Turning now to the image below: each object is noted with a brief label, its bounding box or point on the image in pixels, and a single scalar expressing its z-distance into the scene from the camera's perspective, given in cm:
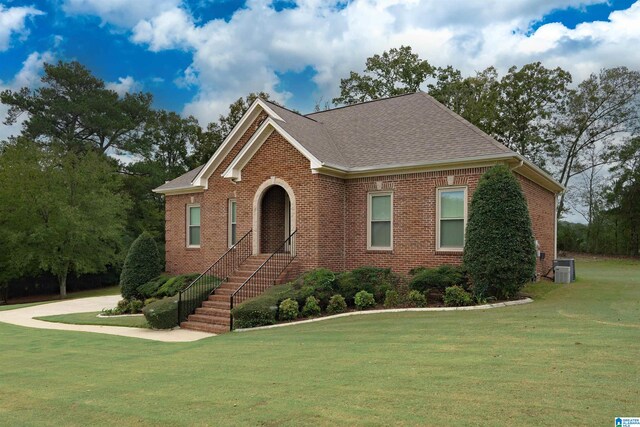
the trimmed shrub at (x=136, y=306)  1559
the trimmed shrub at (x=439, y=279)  1200
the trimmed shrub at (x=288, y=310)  1160
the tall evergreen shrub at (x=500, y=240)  1130
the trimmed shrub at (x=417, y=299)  1179
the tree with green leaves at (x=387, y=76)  3719
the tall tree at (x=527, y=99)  3978
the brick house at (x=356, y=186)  1373
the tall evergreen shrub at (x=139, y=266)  1688
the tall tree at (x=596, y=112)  3922
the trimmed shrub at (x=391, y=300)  1198
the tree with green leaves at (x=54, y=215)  2634
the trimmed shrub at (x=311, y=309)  1182
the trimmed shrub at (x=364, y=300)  1201
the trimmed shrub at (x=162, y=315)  1223
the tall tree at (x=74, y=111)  3919
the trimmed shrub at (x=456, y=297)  1140
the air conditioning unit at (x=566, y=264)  1711
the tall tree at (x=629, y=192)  3697
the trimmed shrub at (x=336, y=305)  1196
